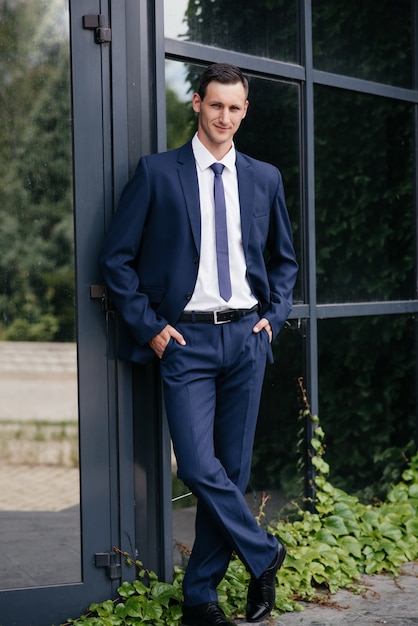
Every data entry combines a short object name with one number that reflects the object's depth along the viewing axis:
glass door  6.11
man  5.81
